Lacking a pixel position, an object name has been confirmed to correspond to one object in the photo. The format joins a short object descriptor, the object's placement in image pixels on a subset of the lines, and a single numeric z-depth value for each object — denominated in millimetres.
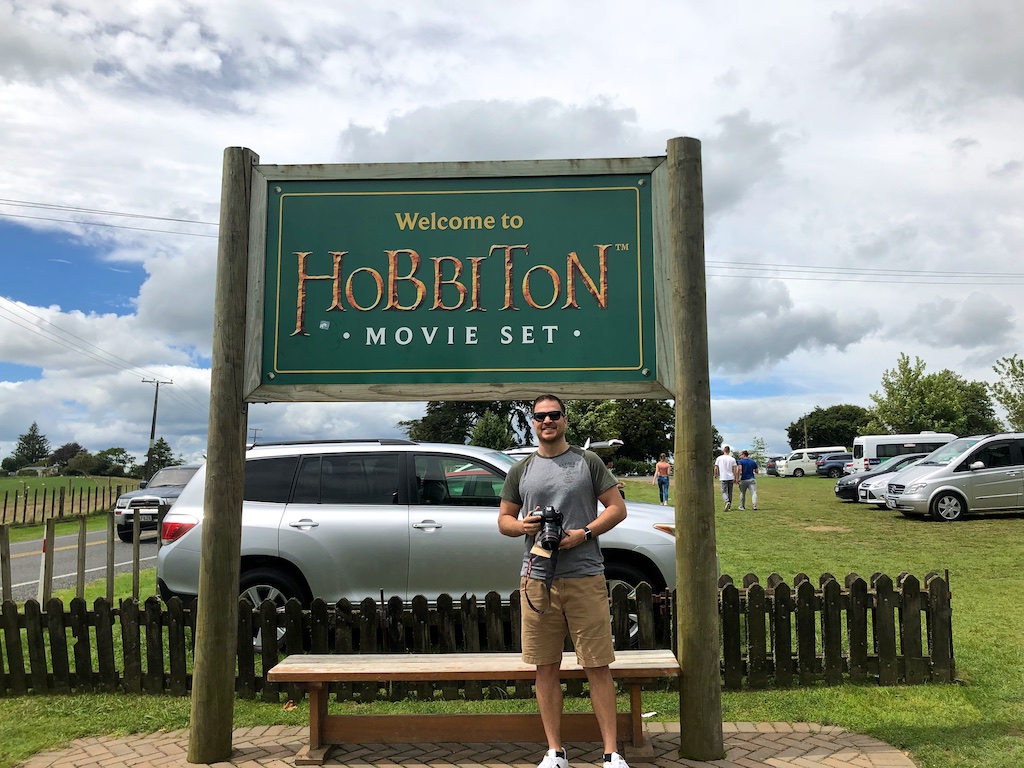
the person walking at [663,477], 21562
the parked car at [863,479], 22031
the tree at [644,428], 65000
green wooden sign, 4422
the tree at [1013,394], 44656
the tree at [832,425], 101188
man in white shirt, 21219
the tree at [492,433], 45750
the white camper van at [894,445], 34300
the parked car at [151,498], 15258
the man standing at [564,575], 3684
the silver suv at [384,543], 6023
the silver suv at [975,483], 16828
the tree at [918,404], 57500
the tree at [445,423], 59188
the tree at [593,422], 53750
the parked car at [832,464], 46844
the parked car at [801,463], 52719
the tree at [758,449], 91781
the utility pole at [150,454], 50969
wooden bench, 4031
